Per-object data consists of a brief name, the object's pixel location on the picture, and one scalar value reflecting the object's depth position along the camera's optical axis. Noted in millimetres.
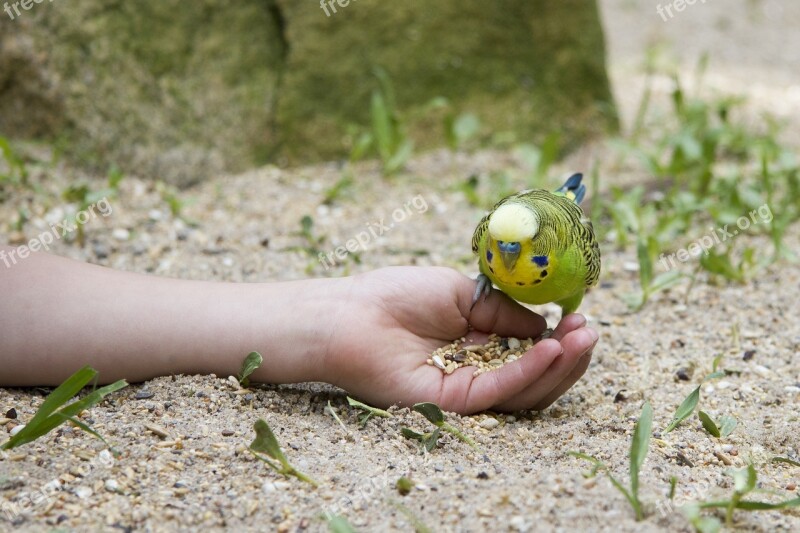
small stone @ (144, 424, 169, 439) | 1323
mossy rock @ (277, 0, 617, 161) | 1727
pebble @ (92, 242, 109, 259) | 1554
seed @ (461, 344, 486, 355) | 1383
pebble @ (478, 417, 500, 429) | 1351
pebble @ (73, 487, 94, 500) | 1283
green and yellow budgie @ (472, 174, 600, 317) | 1320
